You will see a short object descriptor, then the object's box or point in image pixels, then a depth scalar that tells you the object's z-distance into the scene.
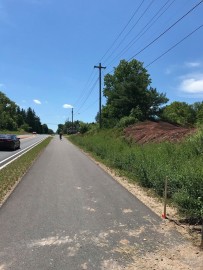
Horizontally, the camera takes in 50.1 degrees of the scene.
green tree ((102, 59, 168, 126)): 28.04
